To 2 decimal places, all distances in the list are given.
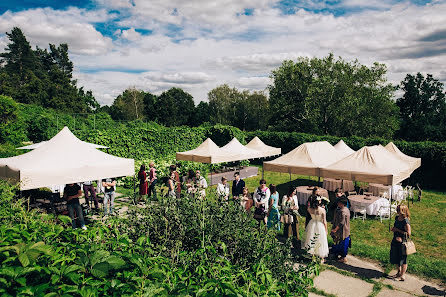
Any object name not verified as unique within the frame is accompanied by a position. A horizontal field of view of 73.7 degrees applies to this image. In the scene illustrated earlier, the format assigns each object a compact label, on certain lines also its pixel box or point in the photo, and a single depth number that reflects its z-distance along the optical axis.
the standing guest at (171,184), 10.76
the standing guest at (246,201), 9.18
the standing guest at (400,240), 6.37
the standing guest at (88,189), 10.75
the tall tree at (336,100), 36.31
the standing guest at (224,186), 9.73
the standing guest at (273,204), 8.45
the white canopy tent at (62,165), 6.95
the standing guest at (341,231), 7.23
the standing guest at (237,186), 10.31
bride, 7.21
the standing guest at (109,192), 9.95
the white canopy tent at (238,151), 14.94
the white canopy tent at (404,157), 14.54
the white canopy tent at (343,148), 15.65
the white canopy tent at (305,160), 11.34
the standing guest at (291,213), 8.27
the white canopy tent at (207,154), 13.84
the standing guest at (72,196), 8.44
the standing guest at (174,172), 11.36
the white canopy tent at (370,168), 9.56
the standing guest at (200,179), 11.18
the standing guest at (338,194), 8.64
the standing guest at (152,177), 11.93
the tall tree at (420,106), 50.46
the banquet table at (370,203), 11.19
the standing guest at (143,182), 11.76
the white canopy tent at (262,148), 17.83
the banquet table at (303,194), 12.69
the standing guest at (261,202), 8.54
